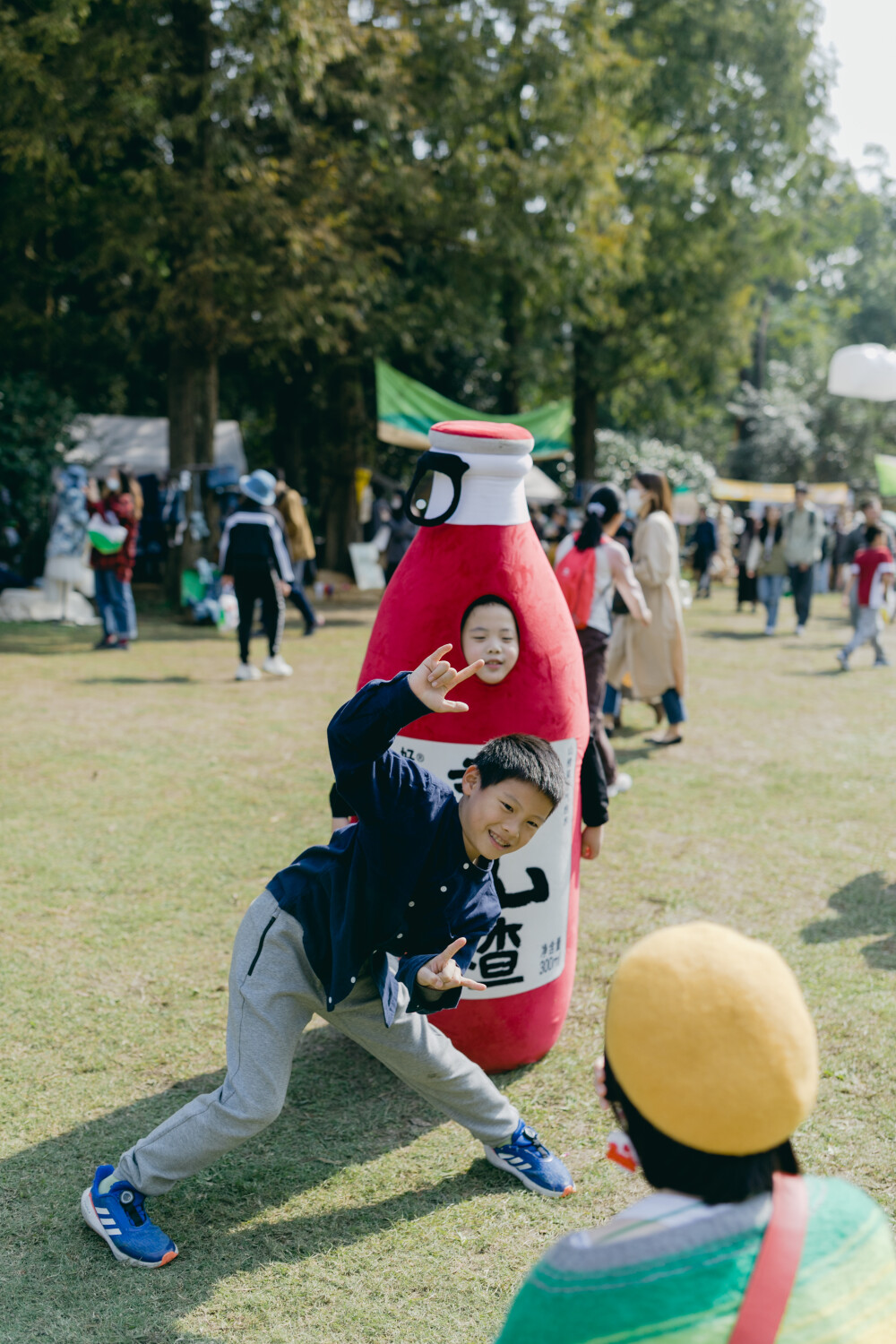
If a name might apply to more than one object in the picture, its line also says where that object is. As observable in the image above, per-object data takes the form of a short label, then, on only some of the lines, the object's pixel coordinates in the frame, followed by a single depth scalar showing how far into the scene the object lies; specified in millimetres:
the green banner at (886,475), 22609
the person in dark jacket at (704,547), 21094
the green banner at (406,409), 17312
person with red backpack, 6590
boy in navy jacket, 2641
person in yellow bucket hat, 1379
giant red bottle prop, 3580
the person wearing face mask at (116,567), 11547
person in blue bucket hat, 10234
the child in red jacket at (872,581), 12258
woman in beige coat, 7941
